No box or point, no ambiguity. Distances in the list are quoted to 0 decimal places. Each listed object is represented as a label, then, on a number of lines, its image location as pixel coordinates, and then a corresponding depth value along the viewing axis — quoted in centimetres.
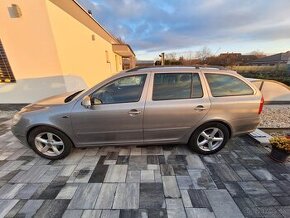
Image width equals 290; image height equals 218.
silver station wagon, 310
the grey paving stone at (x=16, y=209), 220
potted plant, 304
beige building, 608
